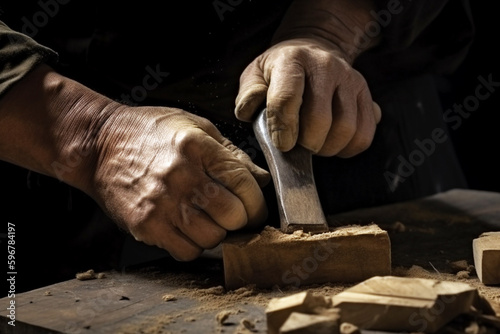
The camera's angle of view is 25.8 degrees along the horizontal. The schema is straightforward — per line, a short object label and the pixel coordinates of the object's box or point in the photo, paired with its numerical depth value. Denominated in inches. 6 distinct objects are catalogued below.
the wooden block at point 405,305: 24.1
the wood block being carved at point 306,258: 27.8
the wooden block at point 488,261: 27.5
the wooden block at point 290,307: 24.2
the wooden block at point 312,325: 23.3
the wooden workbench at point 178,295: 25.7
